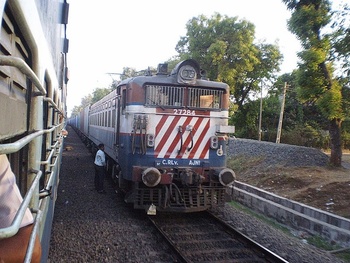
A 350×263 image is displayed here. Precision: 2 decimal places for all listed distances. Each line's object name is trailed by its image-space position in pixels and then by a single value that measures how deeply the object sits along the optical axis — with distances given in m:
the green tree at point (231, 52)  24.16
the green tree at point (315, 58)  10.77
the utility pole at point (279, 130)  25.19
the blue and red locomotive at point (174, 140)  6.67
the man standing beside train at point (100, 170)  8.98
